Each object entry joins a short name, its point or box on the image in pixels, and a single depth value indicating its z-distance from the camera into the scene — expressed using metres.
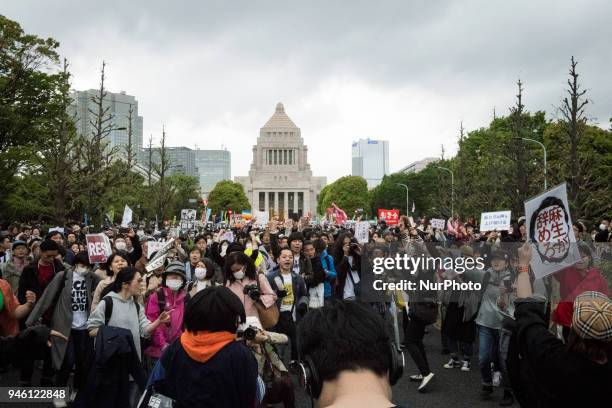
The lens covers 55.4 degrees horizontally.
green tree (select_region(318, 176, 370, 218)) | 108.88
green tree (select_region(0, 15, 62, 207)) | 26.11
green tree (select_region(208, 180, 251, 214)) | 111.94
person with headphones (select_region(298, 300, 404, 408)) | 1.80
